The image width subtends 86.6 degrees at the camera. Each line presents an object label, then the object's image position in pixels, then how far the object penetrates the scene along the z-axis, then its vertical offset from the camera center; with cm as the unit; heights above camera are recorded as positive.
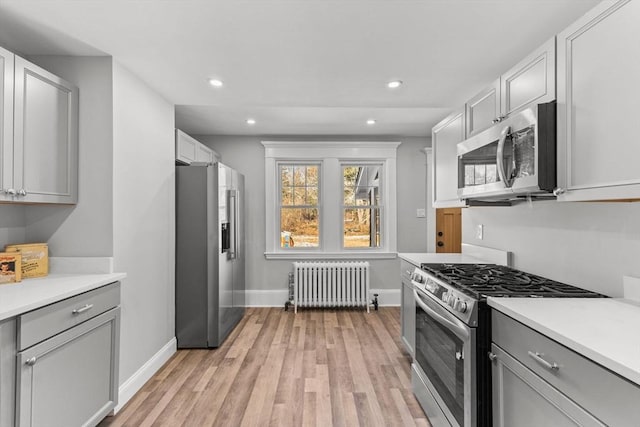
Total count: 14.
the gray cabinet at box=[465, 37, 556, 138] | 165 +71
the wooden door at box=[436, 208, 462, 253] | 485 -22
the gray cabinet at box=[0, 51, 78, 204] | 178 +44
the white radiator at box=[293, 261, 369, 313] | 455 -94
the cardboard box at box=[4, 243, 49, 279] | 202 -27
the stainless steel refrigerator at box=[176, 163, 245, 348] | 329 -41
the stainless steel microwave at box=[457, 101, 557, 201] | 160 +31
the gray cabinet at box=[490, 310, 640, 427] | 92 -56
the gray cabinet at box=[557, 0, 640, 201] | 125 +45
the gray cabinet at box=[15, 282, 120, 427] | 148 -74
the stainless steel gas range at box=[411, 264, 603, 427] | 155 -61
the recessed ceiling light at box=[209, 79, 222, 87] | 262 +103
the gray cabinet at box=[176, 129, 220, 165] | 342 +71
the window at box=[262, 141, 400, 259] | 478 +21
